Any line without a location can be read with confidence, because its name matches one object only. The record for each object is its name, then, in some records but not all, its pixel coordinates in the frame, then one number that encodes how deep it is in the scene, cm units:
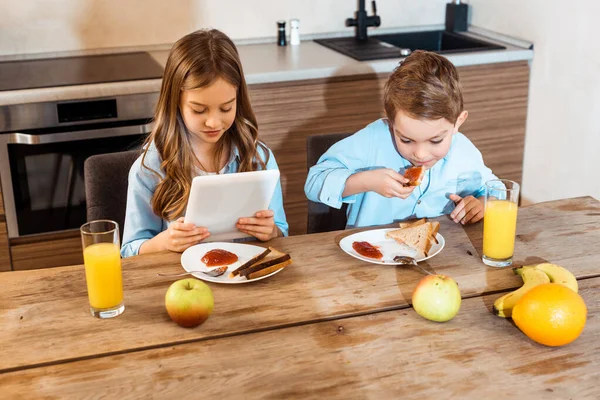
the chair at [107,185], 190
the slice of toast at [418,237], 164
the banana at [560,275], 144
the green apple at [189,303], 133
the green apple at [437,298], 135
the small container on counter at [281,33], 322
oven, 258
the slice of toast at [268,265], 151
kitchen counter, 257
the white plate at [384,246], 160
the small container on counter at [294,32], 324
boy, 180
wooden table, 119
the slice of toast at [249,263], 153
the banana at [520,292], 138
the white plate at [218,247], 152
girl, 181
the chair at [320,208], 208
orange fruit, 127
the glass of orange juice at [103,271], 137
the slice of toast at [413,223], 171
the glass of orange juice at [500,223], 157
